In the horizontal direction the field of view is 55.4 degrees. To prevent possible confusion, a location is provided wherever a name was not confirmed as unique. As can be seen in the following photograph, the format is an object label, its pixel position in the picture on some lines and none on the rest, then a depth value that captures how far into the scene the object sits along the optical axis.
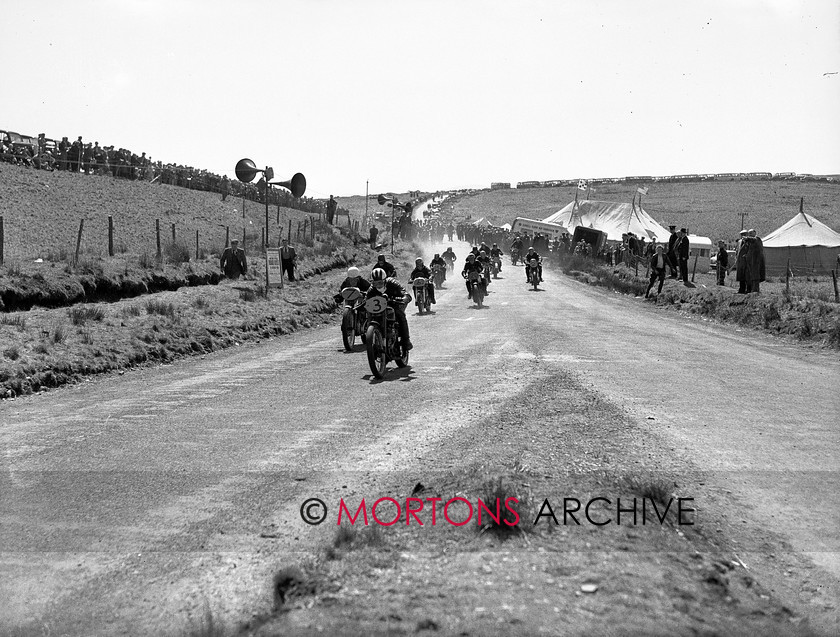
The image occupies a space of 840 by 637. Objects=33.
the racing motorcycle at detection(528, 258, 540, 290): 31.72
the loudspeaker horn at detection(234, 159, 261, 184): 18.97
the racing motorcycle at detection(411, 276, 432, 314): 22.23
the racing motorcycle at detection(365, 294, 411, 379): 11.16
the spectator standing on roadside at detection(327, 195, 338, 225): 44.61
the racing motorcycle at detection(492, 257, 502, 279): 37.97
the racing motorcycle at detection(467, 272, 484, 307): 25.20
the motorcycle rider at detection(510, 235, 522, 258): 45.98
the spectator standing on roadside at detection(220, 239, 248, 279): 23.00
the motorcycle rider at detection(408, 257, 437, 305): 22.56
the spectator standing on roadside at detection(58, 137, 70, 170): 35.69
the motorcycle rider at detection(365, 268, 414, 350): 12.05
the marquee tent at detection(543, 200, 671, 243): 50.47
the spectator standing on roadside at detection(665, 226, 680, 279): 28.33
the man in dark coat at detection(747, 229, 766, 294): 22.47
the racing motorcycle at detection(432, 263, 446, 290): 32.38
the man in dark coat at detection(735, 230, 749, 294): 22.50
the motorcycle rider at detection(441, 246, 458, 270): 39.00
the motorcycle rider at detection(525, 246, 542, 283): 32.25
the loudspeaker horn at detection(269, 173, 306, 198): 20.38
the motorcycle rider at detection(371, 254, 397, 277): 14.38
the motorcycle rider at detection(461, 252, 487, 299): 26.08
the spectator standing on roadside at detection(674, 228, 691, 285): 27.58
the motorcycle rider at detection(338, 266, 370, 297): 13.00
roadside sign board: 22.14
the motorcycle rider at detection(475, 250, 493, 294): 28.16
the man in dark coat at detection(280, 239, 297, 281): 25.08
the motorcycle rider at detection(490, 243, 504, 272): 38.17
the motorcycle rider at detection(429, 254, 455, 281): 31.92
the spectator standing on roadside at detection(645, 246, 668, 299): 27.86
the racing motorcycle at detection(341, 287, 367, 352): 14.41
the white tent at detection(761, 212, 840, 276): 41.00
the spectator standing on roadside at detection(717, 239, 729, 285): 26.85
